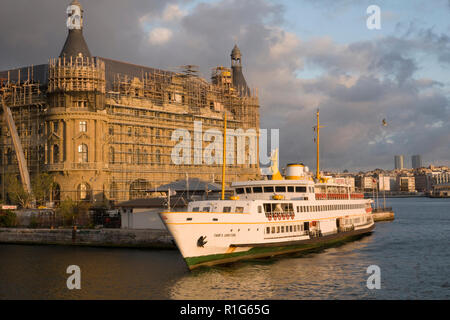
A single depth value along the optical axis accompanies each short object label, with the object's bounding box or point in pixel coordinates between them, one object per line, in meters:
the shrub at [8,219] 74.69
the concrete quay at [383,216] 106.46
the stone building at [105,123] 85.62
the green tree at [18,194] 82.30
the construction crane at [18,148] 84.88
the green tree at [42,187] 82.00
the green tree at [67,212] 74.56
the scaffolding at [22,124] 90.25
